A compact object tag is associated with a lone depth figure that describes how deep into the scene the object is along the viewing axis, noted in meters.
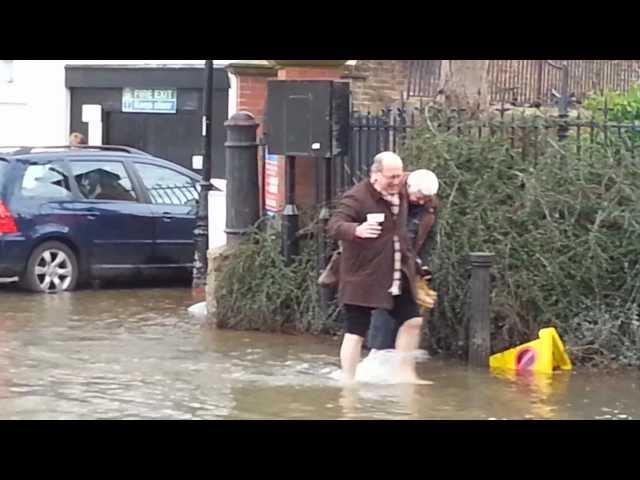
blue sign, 23.05
